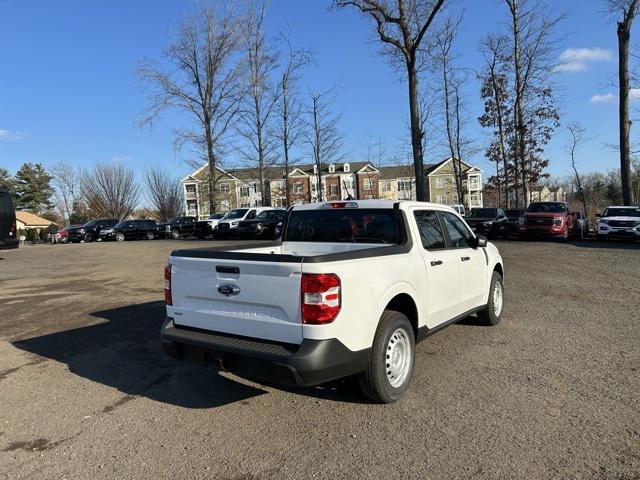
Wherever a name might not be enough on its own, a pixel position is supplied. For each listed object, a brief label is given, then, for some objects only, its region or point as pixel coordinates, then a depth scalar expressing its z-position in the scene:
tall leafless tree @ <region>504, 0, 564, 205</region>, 31.41
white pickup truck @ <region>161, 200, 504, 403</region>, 3.53
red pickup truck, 20.78
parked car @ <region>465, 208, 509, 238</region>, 23.56
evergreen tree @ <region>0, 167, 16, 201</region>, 83.19
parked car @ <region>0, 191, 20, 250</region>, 18.56
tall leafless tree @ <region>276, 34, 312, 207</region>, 40.72
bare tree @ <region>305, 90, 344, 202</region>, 42.59
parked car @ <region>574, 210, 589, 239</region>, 23.84
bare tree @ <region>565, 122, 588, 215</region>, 36.49
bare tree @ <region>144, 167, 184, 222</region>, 65.38
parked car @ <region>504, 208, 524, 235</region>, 24.94
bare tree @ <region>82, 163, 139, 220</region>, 62.09
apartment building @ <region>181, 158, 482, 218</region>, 79.50
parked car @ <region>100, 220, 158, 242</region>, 33.25
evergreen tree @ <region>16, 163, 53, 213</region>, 84.44
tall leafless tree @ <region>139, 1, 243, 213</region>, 38.25
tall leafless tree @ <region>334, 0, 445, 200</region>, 22.06
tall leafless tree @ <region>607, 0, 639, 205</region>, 23.95
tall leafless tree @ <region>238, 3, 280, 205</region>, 39.25
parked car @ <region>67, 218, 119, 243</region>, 34.06
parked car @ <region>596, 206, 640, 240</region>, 19.12
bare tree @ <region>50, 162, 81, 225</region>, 78.00
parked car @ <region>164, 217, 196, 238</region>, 35.19
